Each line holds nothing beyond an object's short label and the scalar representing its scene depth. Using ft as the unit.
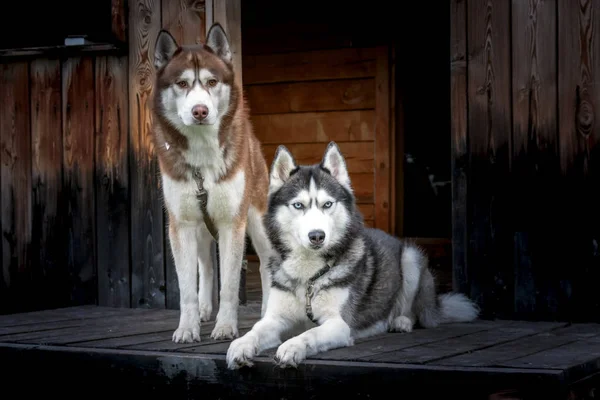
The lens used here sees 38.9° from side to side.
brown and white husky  14.73
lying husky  13.35
